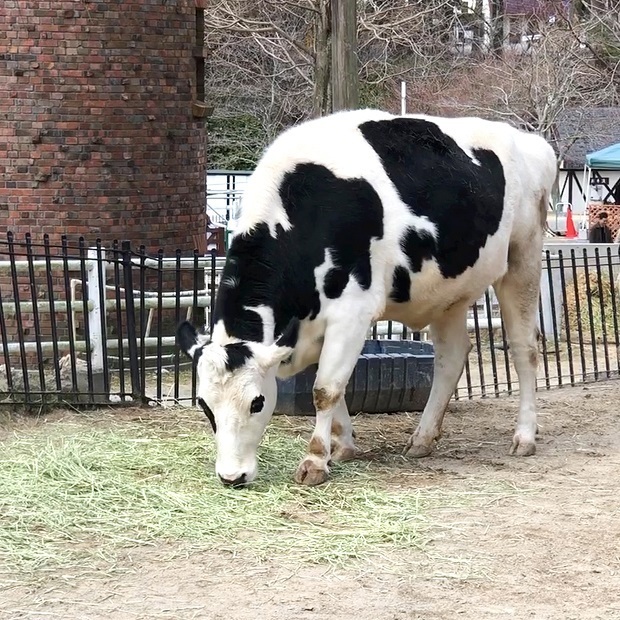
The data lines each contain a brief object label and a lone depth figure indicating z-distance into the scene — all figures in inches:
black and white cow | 278.4
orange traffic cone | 1402.6
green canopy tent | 1218.0
